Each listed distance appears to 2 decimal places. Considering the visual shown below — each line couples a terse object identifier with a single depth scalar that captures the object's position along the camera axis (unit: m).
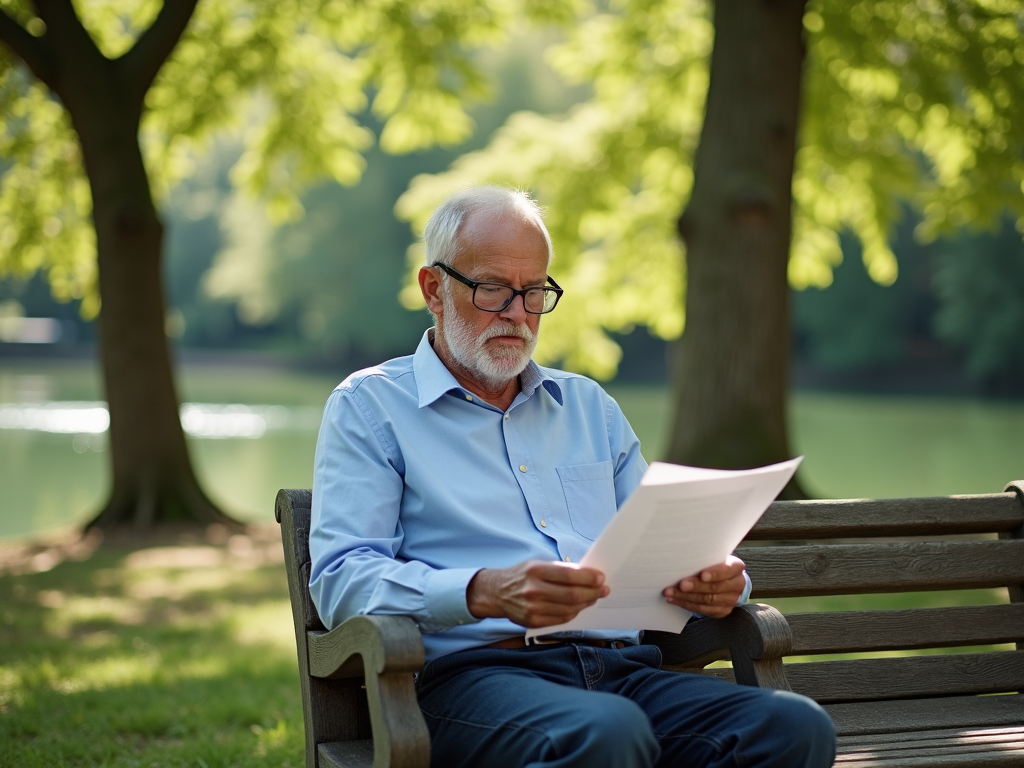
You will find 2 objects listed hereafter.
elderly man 2.20
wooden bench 2.50
